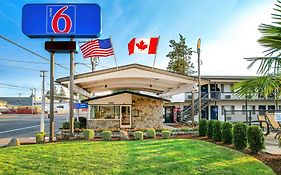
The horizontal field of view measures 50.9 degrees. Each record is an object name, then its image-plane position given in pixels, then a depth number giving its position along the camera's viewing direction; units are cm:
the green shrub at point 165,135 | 1463
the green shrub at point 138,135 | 1405
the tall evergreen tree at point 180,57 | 3638
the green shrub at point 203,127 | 1470
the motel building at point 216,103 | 3500
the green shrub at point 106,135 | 1386
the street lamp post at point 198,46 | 2266
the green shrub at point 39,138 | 1313
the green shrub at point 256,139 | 934
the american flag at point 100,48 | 1822
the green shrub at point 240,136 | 1017
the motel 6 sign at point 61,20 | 1432
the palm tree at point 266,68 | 602
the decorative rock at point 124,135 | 1427
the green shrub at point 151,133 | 1482
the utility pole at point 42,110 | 1842
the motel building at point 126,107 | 2014
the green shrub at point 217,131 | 1264
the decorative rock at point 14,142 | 1212
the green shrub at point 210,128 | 1348
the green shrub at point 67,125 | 1859
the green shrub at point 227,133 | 1164
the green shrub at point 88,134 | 1404
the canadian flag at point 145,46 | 1819
